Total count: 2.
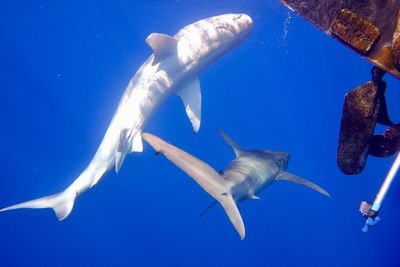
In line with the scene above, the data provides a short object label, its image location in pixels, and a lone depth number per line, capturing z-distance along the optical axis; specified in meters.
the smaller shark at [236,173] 5.44
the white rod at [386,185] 3.56
